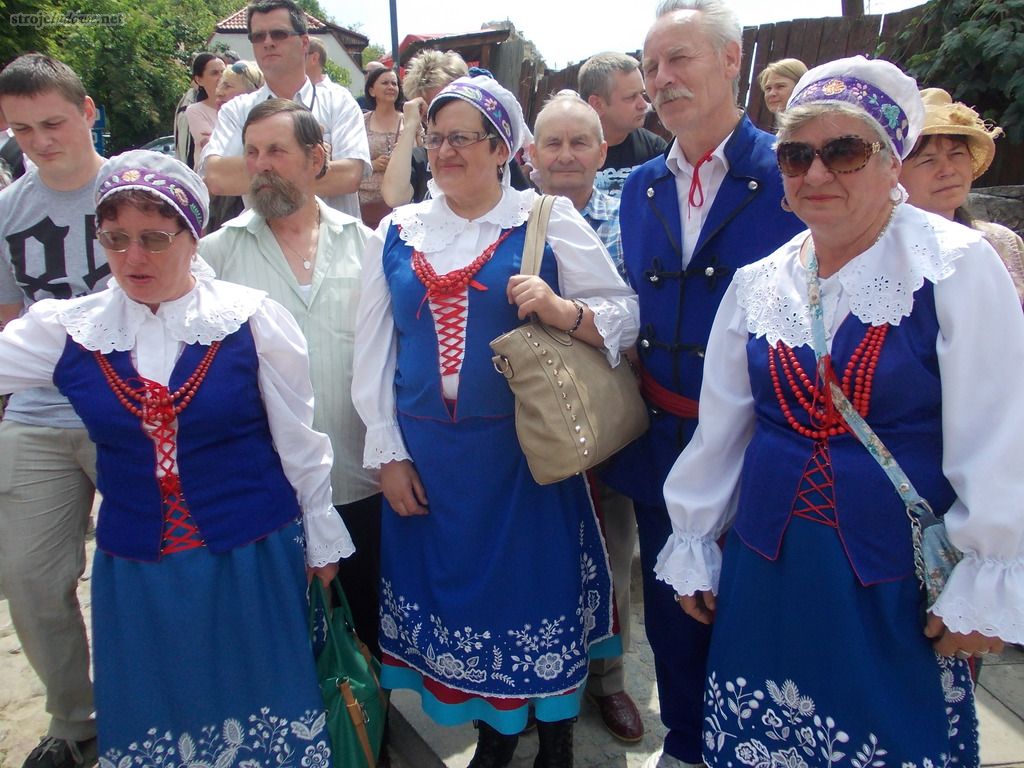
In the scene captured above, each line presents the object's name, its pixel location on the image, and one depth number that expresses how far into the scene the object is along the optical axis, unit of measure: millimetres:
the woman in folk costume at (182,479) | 2000
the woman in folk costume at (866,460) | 1519
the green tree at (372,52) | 56384
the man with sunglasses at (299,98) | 3422
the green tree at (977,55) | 4492
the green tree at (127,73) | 26922
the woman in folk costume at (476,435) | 2287
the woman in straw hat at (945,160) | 2424
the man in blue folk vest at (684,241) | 2219
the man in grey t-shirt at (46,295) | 2488
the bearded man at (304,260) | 2582
